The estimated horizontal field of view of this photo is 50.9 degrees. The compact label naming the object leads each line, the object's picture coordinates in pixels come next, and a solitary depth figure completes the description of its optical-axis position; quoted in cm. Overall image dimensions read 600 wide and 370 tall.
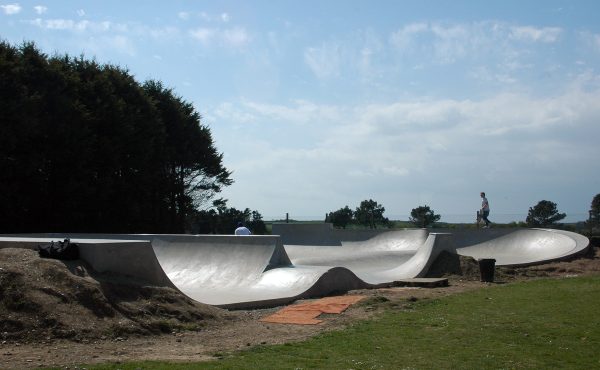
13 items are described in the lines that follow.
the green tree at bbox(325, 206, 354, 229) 4652
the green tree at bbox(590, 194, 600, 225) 3181
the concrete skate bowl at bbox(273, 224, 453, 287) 1786
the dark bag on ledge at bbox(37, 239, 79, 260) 998
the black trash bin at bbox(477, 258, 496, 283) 1658
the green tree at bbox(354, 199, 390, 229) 4692
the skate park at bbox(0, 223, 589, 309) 1067
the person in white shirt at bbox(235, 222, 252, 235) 1759
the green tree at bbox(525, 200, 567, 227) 3981
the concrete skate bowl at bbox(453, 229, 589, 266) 2202
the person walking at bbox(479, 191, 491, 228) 2536
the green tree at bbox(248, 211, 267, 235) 3768
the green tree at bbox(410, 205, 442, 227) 3787
